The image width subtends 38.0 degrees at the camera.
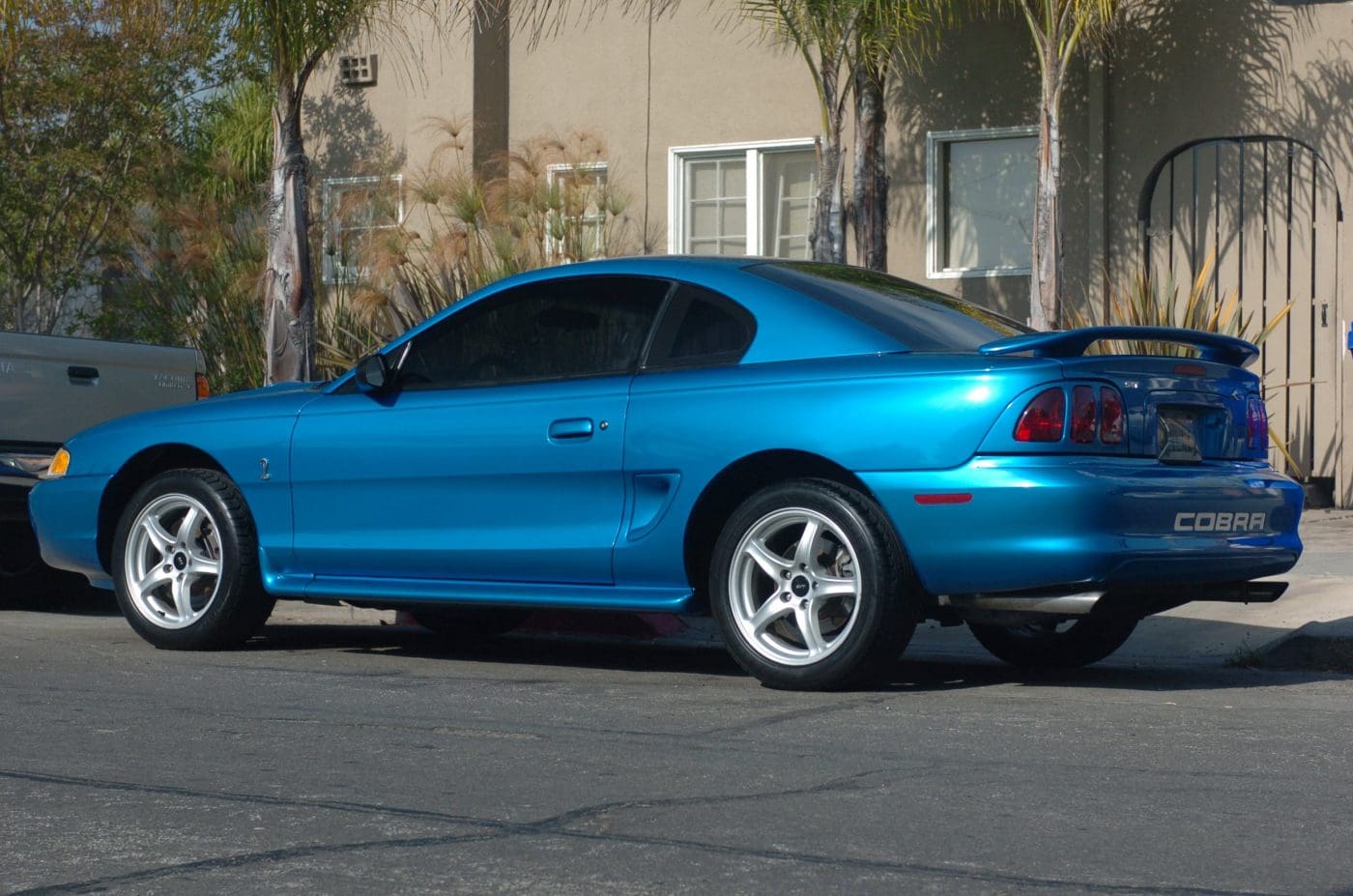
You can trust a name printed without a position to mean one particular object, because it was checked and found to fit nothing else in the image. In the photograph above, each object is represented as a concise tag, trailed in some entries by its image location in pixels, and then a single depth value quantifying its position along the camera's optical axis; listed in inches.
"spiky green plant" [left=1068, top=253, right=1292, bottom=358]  517.0
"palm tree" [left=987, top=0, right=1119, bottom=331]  542.6
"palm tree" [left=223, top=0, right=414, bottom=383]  472.7
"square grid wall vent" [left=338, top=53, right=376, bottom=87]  746.2
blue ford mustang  251.1
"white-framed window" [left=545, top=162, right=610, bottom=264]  656.4
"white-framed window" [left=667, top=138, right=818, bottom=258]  673.0
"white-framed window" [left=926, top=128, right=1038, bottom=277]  630.5
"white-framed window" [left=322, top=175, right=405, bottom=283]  690.2
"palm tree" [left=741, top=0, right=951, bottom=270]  523.5
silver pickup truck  406.9
